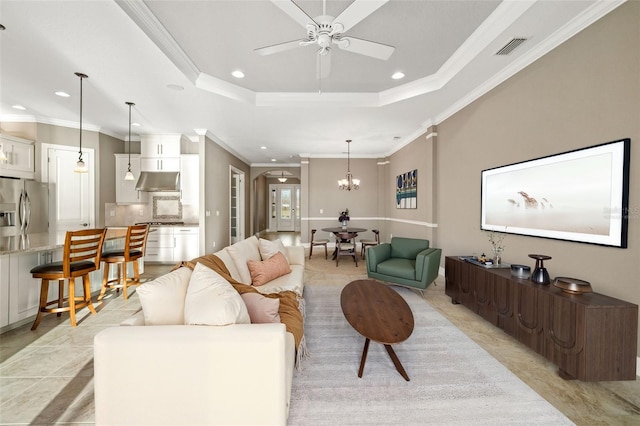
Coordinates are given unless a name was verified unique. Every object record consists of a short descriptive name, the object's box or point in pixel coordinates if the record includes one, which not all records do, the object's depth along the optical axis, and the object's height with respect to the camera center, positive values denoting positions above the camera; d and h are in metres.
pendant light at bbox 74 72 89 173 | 3.85 +0.56
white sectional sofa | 1.27 -0.84
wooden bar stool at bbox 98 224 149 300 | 3.46 -0.69
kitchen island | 2.52 -0.71
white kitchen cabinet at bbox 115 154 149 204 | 5.73 +0.49
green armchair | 3.56 -0.83
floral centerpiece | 6.59 -0.29
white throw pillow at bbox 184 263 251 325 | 1.41 -0.55
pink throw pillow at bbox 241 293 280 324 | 1.70 -0.68
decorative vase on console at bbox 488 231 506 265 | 2.93 -0.43
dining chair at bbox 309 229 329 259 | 6.29 -0.86
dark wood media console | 1.80 -0.89
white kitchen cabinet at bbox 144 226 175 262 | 5.50 -0.84
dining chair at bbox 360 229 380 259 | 6.11 -0.84
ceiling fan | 1.90 +1.37
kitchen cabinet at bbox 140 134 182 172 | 5.69 +1.17
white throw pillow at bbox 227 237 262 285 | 2.69 -0.55
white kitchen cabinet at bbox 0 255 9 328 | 2.49 -0.84
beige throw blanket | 1.86 -0.83
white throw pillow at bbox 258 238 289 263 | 3.37 -0.55
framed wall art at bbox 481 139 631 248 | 1.99 +0.13
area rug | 1.58 -1.26
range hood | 5.49 +0.51
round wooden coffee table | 1.84 -0.87
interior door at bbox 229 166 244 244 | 7.80 +0.01
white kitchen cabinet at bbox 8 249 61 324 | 2.59 -0.84
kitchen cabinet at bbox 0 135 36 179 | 4.33 +0.81
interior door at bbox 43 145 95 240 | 4.88 +0.28
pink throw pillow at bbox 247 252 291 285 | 2.85 -0.72
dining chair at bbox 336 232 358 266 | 5.76 -0.82
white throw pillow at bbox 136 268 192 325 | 1.47 -0.55
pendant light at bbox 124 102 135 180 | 4.60 +0.52
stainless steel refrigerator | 4.16 -0.05
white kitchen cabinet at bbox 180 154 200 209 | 5.75 +0.70
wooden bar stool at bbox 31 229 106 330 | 2.65 -0.70
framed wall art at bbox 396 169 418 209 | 5.80 +0.43
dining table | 6.10 -0.55
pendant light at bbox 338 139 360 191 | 6.76 +0.65
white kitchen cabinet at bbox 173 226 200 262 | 5.52 -0.78
